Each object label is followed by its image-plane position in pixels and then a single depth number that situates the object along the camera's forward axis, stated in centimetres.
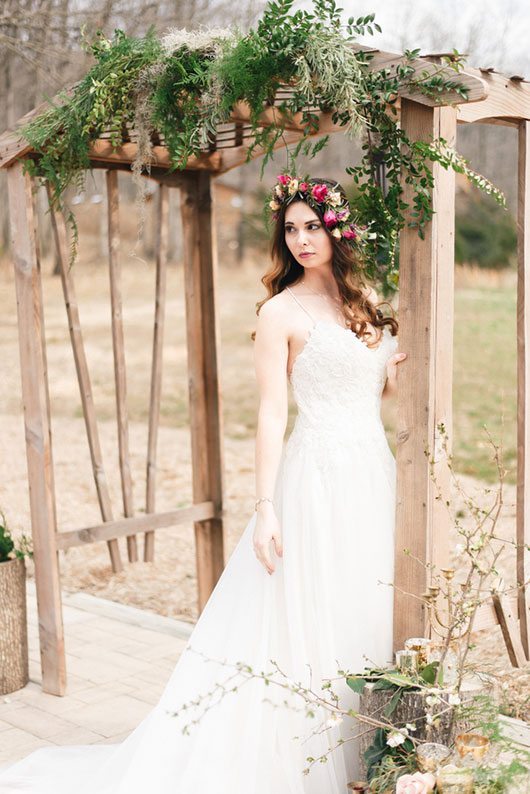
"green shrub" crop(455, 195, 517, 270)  2058
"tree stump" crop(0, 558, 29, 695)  431
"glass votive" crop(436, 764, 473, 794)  246
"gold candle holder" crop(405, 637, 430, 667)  292
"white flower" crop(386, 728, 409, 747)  259
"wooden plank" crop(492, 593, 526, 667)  354
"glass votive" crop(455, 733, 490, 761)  259
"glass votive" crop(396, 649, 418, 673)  291
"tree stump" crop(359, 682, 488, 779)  278
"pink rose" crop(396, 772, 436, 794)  244
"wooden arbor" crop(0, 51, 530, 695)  301
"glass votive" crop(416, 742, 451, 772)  256
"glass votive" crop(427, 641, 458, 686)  295
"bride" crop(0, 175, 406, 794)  308
